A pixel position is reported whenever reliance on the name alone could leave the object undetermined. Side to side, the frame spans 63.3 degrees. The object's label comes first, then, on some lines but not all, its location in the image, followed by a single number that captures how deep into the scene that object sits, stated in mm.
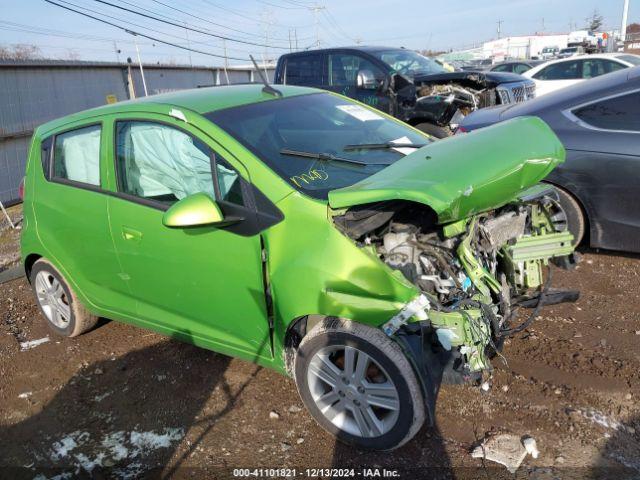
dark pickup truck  7703
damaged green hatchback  2418
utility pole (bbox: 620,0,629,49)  29950
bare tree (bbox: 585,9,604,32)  67006
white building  47500
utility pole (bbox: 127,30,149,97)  14678
